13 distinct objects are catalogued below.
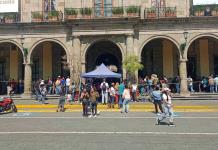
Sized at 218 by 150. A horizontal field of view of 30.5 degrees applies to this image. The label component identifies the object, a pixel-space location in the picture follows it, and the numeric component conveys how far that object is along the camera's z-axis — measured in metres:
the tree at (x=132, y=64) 28.11
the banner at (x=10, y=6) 31.22
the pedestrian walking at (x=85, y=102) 19.83
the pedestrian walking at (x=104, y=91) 25.14
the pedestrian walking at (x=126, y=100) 21.25
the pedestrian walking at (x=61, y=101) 21.89
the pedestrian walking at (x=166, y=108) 16.05
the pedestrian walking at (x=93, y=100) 19.72
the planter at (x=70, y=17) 29.87
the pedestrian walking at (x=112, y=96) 23.84
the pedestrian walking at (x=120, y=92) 23.60
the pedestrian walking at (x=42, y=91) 26.24
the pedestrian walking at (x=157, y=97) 19.08
